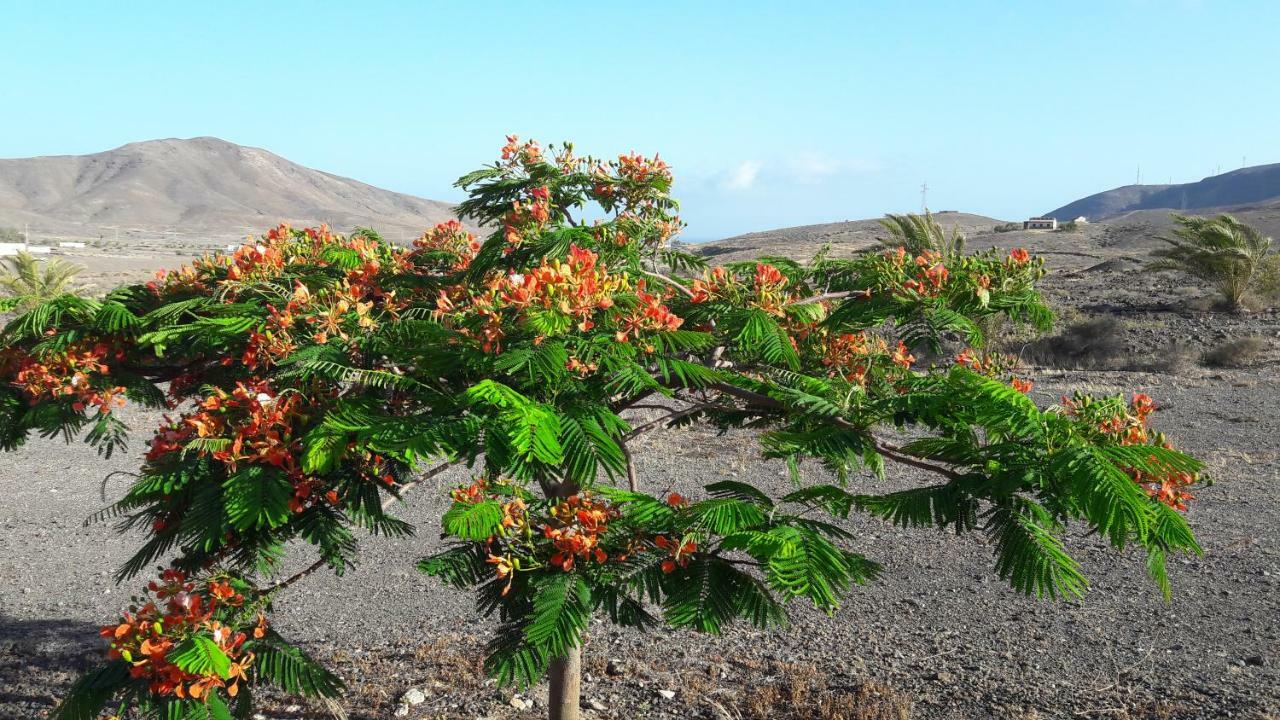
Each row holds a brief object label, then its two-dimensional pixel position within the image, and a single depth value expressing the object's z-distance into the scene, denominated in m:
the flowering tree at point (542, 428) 1.78
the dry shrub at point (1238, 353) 14.38
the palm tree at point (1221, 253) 16.03
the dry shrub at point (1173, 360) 14.27
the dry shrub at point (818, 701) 4.15
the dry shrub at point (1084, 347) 15.55
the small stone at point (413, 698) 4.51
